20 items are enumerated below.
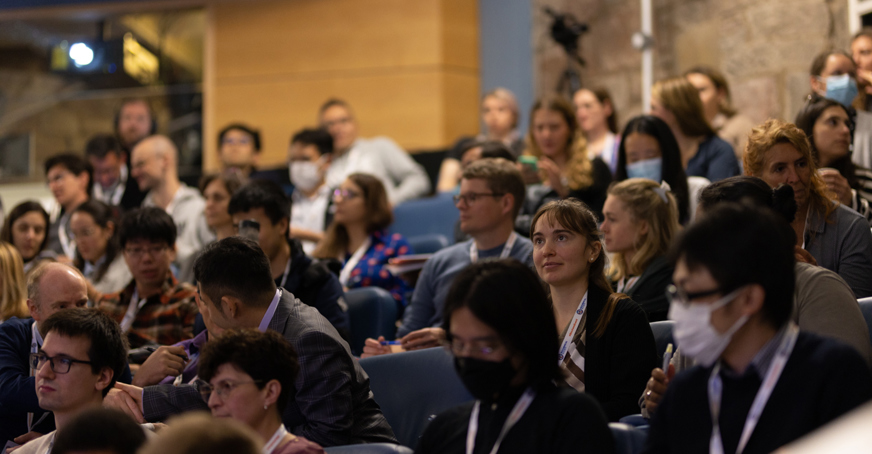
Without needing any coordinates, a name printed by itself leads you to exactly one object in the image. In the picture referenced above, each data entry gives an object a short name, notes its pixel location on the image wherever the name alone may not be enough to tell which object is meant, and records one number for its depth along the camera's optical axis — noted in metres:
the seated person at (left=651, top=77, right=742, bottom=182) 8.02
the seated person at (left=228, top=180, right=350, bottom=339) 6.39
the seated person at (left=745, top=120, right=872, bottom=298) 5.37
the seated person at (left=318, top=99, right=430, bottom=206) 11.34
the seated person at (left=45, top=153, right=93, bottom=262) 10.01
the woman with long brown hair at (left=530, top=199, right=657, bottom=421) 4.57
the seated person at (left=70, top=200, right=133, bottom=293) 8.11
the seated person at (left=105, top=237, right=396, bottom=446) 4.43
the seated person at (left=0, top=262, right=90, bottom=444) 5.36
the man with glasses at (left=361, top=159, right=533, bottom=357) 6.78
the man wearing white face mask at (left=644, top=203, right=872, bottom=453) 3.00
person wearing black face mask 3.39
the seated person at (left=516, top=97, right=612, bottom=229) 8.25
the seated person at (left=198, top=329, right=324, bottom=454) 3.85
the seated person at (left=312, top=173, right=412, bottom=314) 8.38
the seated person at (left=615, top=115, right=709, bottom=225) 7.11
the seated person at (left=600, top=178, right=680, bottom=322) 5.97
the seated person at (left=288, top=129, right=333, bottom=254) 10.43
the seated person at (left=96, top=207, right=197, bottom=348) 6.64
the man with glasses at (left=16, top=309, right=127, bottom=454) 4.69
